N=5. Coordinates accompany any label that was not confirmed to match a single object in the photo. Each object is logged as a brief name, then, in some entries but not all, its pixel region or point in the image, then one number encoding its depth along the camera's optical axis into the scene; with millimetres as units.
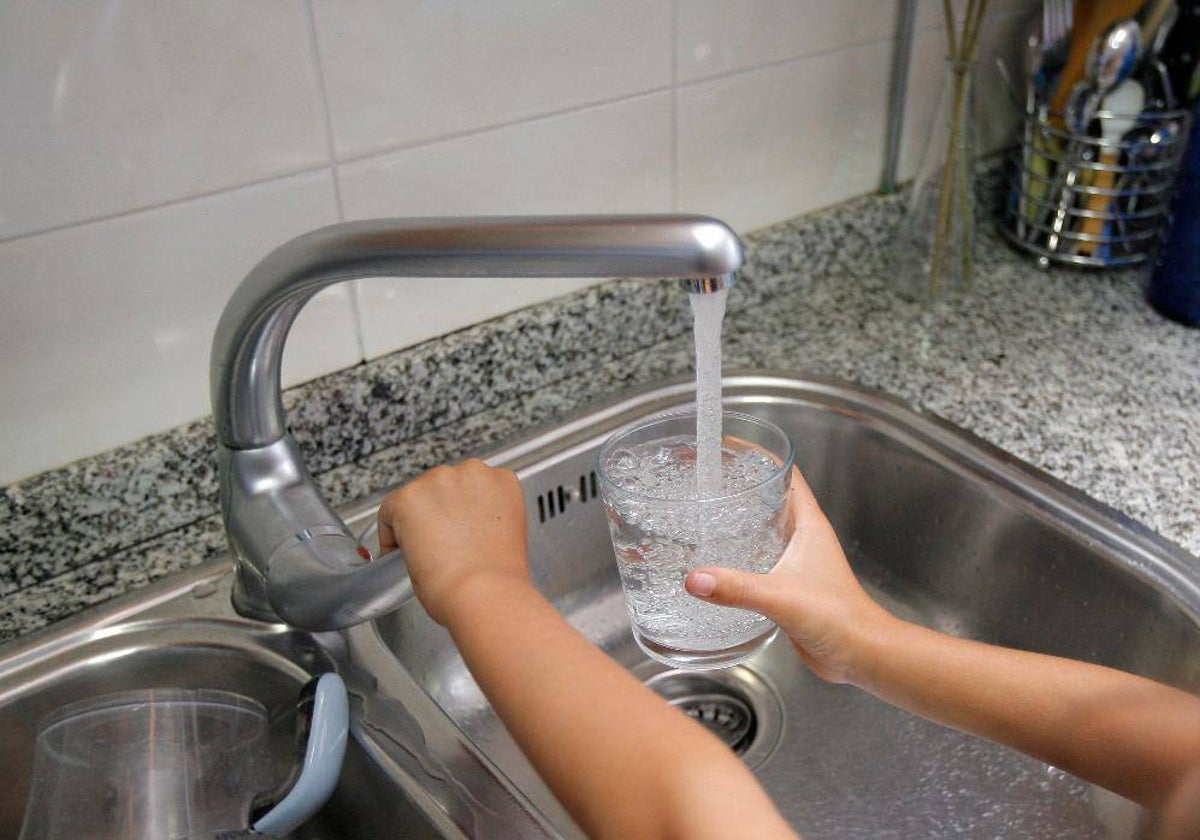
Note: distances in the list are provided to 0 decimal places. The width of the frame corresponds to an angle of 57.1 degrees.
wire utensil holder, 1077
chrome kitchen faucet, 465
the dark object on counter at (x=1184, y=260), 1023
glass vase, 1047
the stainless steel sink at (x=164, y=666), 688
